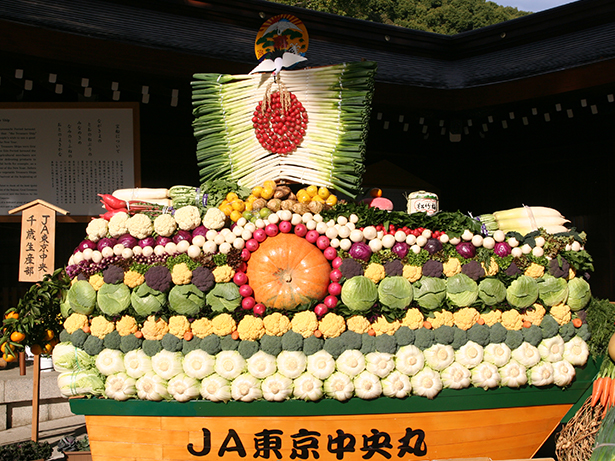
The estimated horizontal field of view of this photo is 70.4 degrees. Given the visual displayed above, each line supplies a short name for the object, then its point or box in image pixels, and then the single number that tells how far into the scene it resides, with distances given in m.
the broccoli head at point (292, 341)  2.92
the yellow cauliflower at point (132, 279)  2.96
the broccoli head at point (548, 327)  3.20
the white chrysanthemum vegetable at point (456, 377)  3.03
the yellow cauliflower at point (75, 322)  2.99
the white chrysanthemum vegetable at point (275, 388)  2.88
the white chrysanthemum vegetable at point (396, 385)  2.96
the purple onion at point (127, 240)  3.02
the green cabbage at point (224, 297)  2.95
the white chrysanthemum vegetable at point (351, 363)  2.94
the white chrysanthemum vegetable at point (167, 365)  2.91
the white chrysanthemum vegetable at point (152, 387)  2.91
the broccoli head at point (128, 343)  2.95
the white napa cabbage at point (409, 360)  3.00
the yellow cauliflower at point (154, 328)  2.94
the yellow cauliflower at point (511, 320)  3.16
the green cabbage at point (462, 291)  3.09
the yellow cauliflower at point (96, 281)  2.99
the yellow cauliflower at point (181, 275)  2.92
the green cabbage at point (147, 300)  2.93
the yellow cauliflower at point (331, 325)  2.95
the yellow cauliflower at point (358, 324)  3.01
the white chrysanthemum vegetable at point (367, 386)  2.93
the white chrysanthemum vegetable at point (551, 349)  3.18
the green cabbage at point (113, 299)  2.93
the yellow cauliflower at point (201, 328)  2.93
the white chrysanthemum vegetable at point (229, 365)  2.89
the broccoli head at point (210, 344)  2.92
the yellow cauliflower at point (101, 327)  2.96
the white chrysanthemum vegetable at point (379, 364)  2.96
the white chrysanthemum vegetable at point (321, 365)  2.91
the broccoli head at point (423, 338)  3.04
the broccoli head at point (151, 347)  2.96
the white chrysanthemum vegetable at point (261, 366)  2.90
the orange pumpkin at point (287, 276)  2.94
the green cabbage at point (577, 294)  3.27
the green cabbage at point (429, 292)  3.07
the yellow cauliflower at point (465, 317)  3.09
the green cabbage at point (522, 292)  3.17
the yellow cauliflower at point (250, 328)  2.92
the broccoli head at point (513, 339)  3.14
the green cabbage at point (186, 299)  2.92
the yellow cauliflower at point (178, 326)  2.95
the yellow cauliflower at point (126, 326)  2.96
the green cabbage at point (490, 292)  3.13
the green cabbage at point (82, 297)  2.96
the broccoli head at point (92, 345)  2.96
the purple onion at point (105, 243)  3.03
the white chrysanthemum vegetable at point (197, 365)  2.89
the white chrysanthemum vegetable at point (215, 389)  2.88
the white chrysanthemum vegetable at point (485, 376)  3.05
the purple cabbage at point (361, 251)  3.05
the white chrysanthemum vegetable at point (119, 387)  2.92
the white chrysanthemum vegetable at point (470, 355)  3.06
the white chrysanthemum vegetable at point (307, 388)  2.89
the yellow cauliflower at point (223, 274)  2.96
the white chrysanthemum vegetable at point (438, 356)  3.04
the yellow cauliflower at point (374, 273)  3.04
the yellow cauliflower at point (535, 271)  3.22
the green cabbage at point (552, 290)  3.21
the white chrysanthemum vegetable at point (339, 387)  2.91
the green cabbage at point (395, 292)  3.01
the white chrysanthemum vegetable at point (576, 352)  3.20
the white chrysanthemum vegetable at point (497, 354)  3.09
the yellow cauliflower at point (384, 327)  3.03
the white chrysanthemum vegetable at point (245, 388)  2.88
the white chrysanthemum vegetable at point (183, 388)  2.89
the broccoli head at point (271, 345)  2.92
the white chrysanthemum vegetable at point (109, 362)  2.93
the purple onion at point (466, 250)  3.17
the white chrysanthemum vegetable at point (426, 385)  2.99
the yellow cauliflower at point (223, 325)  2.93
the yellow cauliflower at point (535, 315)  3.20
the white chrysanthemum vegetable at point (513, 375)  3.08
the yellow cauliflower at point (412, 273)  3.07
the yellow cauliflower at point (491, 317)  3.16
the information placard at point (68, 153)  5.34
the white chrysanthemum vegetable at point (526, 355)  3.13
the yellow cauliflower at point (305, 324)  2.93
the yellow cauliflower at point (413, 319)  3.05
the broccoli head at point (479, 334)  3.09
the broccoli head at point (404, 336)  3.01
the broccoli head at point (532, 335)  3.17
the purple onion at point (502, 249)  3.22
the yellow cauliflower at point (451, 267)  3.12
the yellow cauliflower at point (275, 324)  2.92
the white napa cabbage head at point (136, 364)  2.94
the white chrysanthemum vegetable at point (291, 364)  2.90
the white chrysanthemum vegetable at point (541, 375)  3.12
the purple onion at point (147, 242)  3.04
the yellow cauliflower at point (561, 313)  3.24
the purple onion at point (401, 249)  3.11
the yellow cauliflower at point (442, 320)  3.09
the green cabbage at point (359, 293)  2.96
